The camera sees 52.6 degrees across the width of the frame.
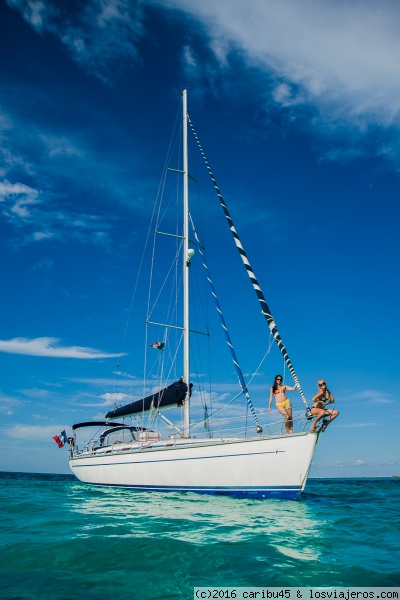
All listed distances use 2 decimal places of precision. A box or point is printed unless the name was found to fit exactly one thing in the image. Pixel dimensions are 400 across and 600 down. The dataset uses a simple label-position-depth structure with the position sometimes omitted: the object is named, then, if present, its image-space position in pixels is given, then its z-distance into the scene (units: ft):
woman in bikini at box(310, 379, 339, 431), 46.44
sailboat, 46.52
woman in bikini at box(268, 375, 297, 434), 48.70
